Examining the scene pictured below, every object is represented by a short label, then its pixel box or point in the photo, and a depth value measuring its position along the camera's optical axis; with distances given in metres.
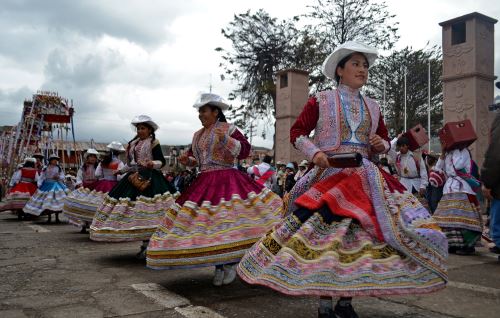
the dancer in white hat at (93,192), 8.17
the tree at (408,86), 26.89
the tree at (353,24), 21.84
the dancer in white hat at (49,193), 11.42
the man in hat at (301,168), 13.21
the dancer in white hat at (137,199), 5.71
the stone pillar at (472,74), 10.32
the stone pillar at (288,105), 16.30
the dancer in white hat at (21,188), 12.62
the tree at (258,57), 26.27
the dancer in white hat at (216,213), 3.99
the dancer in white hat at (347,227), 2.64
